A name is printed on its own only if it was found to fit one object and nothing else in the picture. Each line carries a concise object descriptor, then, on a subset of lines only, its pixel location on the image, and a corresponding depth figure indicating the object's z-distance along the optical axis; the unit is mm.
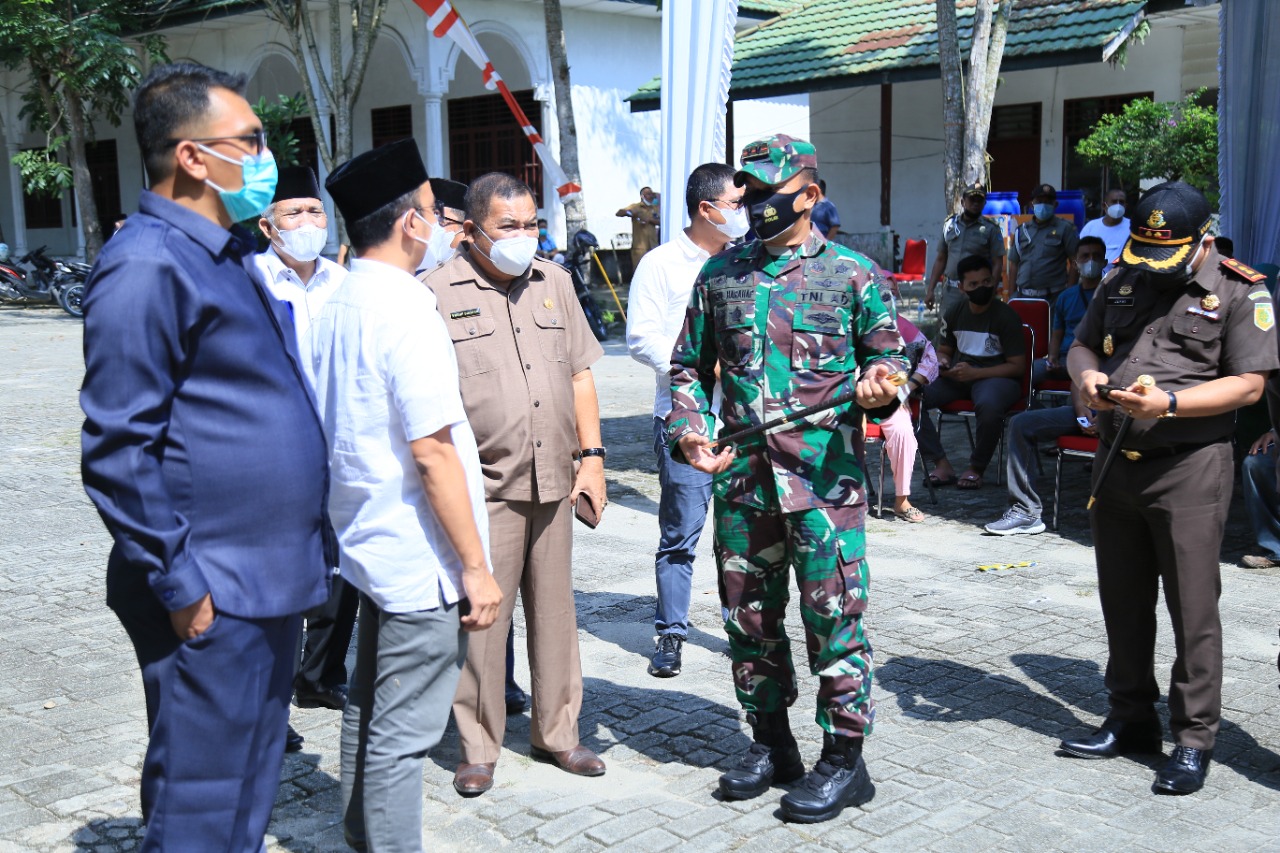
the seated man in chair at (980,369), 8734
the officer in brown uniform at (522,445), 4324
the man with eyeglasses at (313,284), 4973
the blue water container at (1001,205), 14047
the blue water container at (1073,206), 17047
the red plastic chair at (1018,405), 8750
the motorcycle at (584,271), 18031
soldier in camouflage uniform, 3992
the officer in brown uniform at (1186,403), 4152
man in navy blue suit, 2557
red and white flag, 12430
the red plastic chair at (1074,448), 7730
